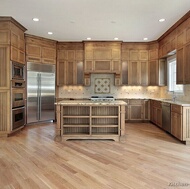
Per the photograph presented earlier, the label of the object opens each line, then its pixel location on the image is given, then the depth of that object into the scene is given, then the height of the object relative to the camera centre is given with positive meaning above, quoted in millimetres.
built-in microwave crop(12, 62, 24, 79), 4468 +618
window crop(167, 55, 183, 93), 5492 +599
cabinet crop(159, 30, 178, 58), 4660 +1475
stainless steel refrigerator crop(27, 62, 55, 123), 5441 +6
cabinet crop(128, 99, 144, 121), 6109 -627
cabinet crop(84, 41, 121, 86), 6203 +1312
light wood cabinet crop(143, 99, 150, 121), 6121 -667
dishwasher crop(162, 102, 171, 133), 4393 -670
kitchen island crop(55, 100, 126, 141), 3952 -700
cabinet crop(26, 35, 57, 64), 5449 +1470
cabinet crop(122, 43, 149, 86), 6324 +1180
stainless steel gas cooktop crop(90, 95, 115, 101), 6204 -224
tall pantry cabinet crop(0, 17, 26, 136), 4289 +473
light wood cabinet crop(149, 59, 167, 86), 6027 +726
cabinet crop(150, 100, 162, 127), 5144 -672
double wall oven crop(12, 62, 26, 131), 4484 -84
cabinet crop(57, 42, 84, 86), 6305 +1106
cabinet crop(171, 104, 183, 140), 3771 -693
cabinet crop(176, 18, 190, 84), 3916 +976
